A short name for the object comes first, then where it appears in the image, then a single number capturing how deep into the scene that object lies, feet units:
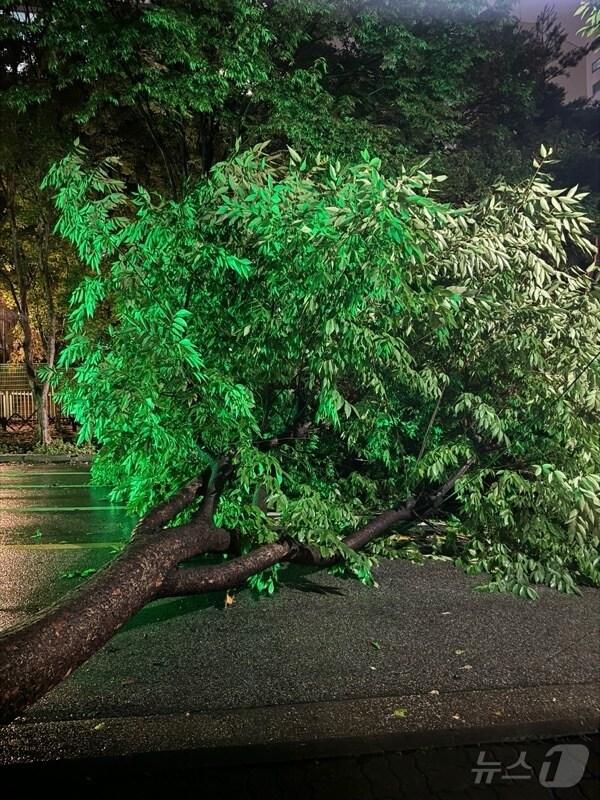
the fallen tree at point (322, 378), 13.96
